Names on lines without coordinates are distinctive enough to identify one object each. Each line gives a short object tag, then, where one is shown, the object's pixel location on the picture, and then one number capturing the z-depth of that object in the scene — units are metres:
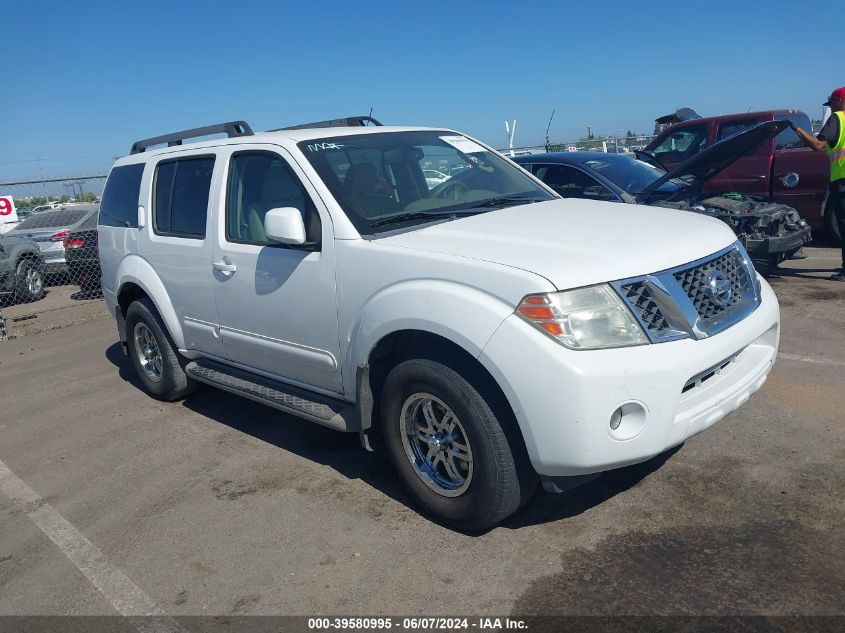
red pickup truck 9.96
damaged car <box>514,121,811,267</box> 7.93
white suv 3.00
